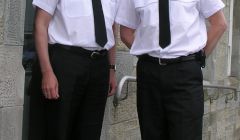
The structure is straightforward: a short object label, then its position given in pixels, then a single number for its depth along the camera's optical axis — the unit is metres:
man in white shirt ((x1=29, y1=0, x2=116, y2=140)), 3.45
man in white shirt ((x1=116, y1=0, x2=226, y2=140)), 3.41
